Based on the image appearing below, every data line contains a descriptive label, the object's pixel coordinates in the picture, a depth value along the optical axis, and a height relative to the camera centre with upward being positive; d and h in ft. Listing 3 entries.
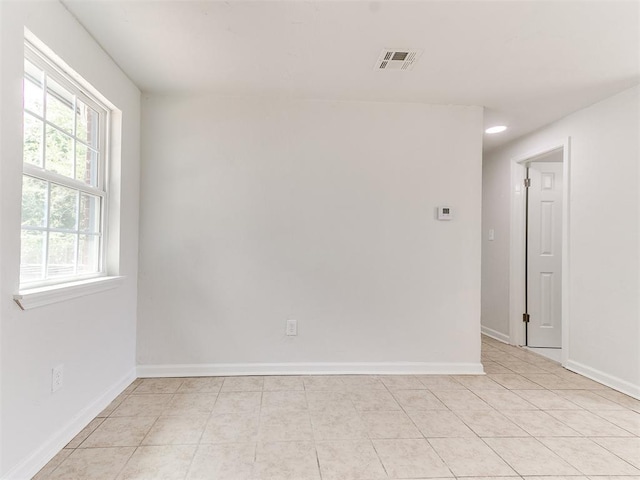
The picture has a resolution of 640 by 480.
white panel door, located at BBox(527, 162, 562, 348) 12.03 -0.13
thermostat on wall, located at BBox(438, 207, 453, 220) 9.41 +0.90
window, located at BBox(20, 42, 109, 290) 5.29 +1.08
